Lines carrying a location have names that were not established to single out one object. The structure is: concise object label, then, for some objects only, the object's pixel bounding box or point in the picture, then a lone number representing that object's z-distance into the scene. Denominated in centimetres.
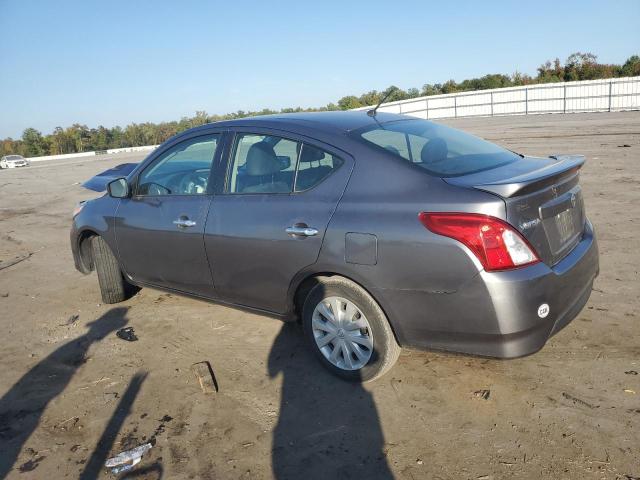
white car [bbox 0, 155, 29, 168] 4521
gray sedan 268
